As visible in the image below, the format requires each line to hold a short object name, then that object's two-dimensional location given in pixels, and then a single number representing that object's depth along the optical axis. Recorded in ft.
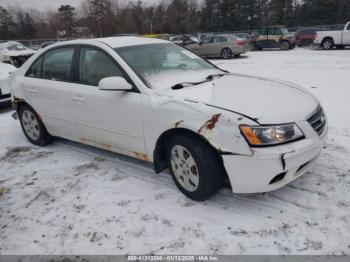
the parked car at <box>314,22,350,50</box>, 59.77
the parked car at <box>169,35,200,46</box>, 87.18
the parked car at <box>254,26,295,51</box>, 69.15
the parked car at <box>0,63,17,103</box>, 23.43
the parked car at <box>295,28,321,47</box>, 75.61
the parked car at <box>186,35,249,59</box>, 58.13
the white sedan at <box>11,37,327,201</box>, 8.59
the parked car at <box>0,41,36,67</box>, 57.31
